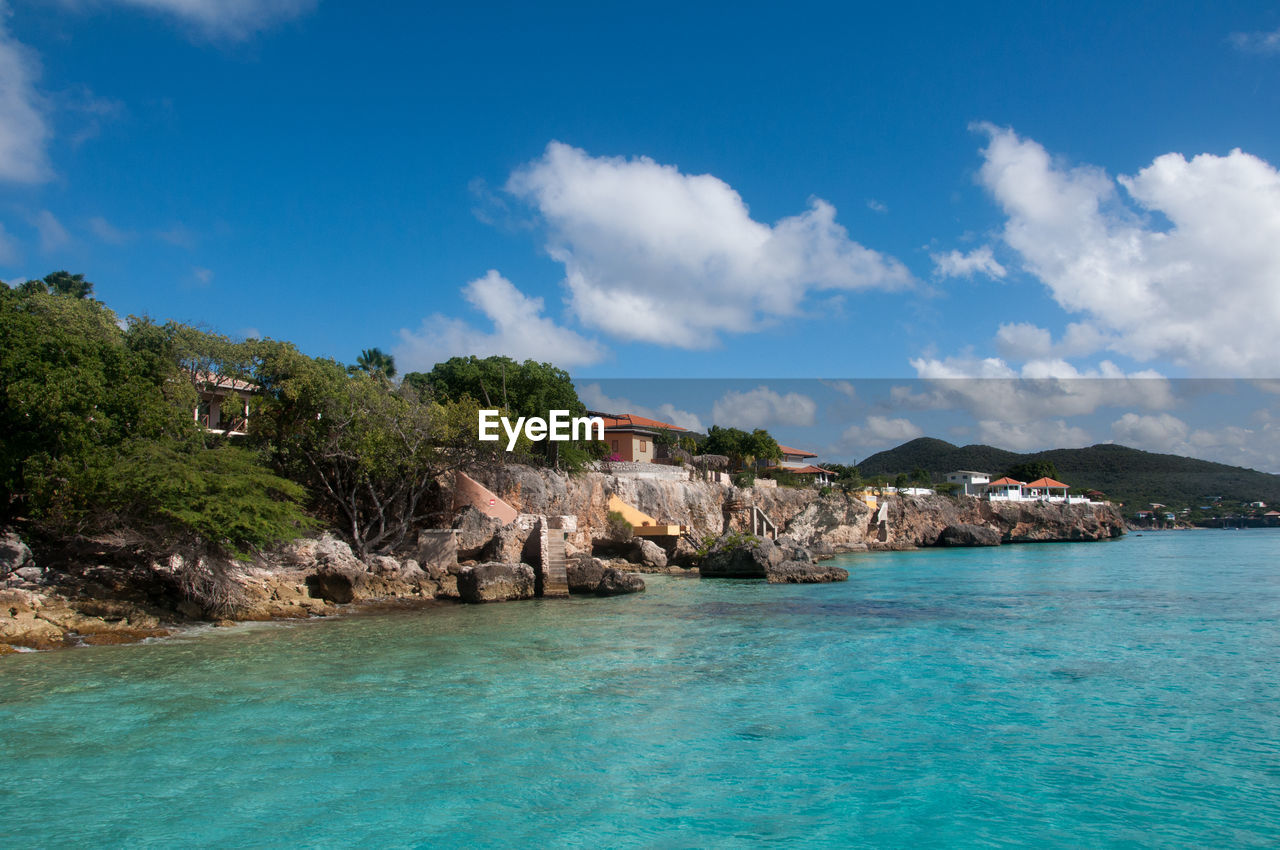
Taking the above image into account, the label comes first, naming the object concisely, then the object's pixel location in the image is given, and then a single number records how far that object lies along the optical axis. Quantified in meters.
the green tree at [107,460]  16.19
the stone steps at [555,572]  24.17
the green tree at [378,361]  44.22
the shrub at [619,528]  36.47
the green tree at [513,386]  39.06
